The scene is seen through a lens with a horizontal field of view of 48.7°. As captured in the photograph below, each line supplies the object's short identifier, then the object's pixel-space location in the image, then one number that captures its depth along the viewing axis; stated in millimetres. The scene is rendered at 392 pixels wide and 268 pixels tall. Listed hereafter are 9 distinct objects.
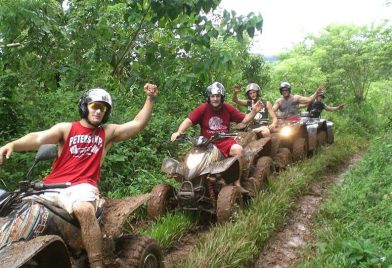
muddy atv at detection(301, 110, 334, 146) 11920
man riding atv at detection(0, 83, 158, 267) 3490
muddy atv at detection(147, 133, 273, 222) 5941
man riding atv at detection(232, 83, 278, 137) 8331
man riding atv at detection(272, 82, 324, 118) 11377
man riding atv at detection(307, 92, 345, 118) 13034
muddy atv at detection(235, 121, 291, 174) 7137
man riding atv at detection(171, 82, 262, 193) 6734
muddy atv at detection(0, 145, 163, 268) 2864
